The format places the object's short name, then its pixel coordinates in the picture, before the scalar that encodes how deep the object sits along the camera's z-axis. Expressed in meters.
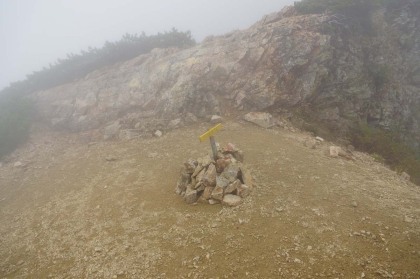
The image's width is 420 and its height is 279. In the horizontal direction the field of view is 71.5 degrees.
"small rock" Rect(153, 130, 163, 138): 15.22
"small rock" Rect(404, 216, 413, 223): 7.35
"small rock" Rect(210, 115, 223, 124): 15.52
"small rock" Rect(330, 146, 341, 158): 11.69
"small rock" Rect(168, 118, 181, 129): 15.78
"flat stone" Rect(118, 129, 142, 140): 15.69
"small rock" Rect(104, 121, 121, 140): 16.55
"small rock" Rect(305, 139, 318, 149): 12.52
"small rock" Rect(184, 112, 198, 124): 15.93
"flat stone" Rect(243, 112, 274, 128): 14.62
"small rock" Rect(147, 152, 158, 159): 13.08
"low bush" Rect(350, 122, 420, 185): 12.60
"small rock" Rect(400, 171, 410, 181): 10.81
